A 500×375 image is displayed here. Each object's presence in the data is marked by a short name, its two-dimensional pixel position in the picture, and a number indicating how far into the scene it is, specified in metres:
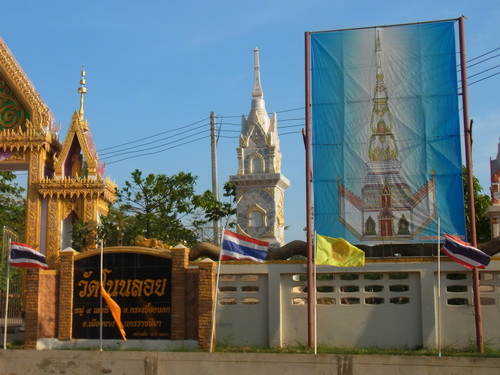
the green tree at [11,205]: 52.38
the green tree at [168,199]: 39.78
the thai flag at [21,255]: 21.48
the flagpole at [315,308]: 19.07
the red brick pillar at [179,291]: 21.31
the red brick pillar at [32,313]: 21.95
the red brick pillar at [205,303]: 20.73
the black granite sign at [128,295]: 21.62
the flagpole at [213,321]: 19.39
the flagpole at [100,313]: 20.89
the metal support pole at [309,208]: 20.28
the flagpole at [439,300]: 19.19
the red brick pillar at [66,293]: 22.12
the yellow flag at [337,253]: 19.58
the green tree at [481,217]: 39.94
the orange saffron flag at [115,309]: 21.39
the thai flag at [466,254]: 18.48
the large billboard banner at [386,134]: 22.08
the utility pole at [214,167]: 49.25
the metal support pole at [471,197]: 19.08
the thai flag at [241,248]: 19.48
